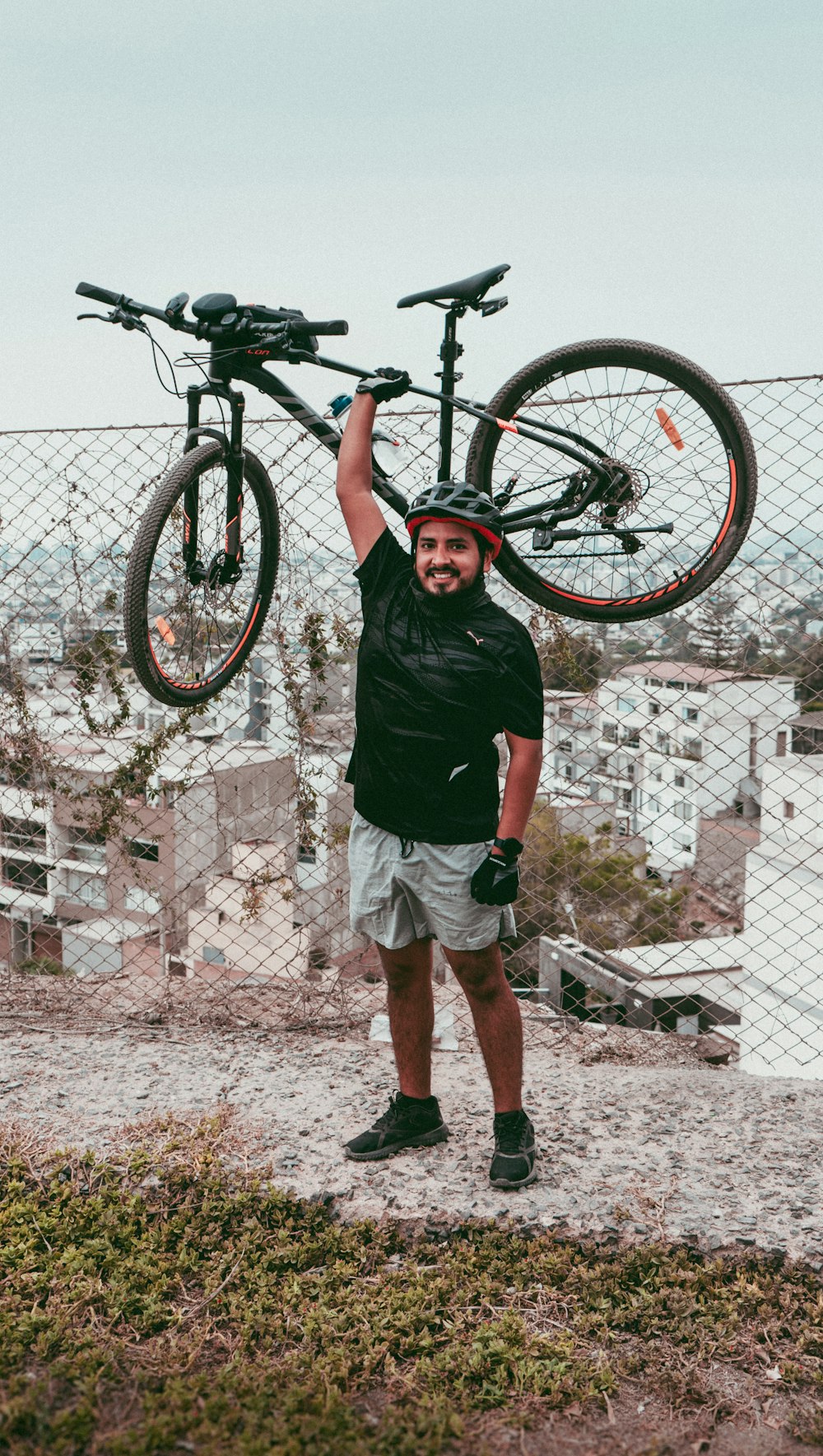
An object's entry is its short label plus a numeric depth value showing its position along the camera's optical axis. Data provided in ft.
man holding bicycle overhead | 10.28
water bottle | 11.41
